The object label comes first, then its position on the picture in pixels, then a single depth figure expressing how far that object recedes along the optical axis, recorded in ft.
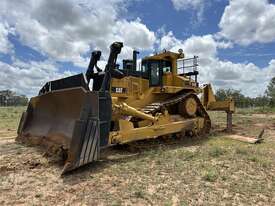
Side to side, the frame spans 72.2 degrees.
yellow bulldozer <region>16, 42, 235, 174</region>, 13.52
